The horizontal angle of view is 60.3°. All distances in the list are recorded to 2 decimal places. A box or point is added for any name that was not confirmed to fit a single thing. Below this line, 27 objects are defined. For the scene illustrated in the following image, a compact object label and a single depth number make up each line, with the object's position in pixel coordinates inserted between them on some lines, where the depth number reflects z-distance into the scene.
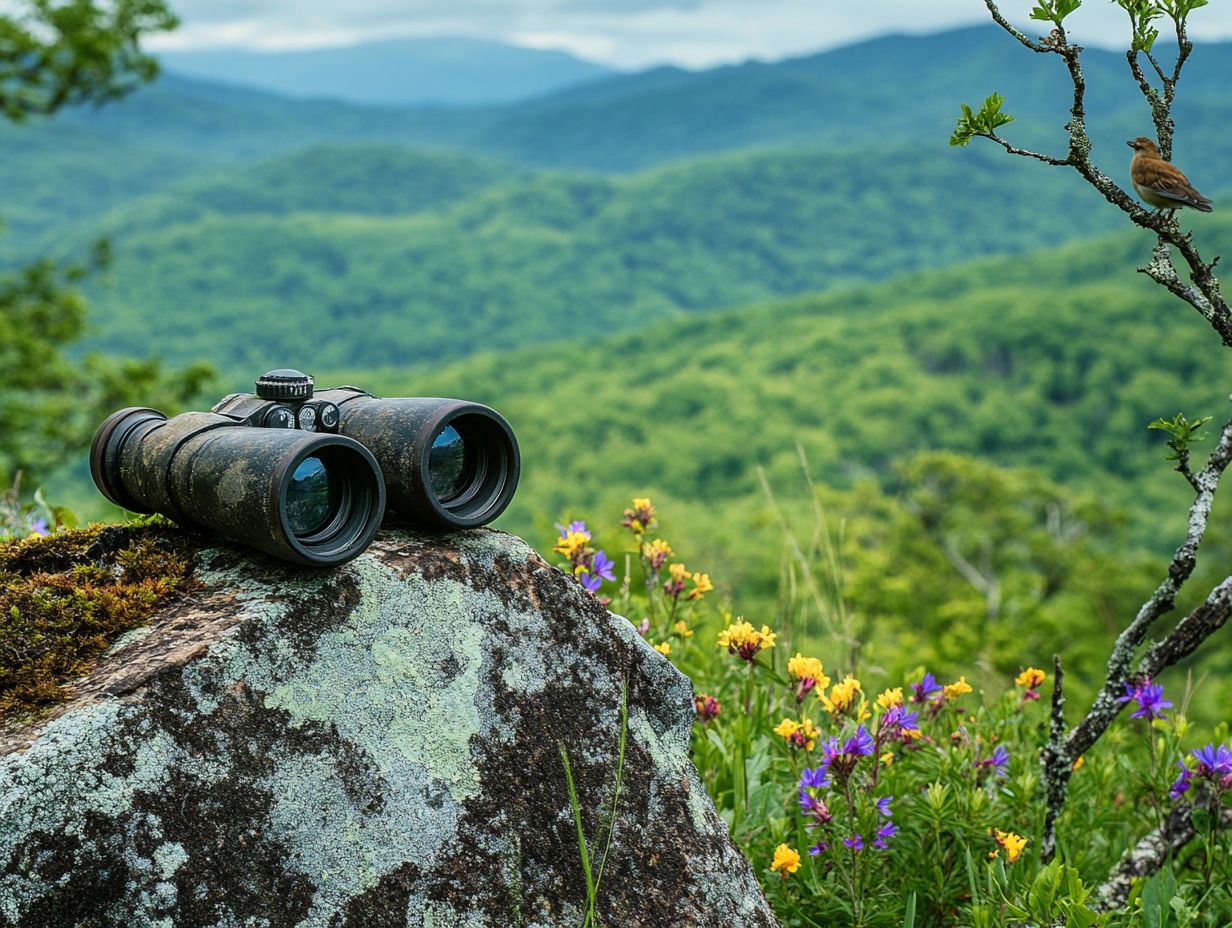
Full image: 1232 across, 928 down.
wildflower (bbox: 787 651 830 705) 3.13
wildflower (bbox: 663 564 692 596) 3.83
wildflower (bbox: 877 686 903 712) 3.07
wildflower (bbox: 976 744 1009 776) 3.28
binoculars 2.31
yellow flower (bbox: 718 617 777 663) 3.16
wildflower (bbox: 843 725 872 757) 2.86
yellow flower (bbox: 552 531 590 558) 3.71
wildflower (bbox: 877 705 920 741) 3.08
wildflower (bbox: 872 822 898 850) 2.94
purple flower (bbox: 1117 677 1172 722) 3.18
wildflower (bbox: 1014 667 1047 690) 3.60
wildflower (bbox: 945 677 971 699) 3.47
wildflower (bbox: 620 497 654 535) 4.00
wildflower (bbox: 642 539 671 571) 3.91
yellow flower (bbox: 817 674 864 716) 2.97
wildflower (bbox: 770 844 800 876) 2.70
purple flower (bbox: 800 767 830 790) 2.89
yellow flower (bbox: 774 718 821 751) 3.05
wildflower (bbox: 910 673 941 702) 3.57
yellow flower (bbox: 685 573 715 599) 3.80
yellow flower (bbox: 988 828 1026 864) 2.71
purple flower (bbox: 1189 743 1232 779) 2.97
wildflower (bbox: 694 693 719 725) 3.49
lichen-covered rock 2.02
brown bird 3.17
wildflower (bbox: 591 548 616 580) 3.71
